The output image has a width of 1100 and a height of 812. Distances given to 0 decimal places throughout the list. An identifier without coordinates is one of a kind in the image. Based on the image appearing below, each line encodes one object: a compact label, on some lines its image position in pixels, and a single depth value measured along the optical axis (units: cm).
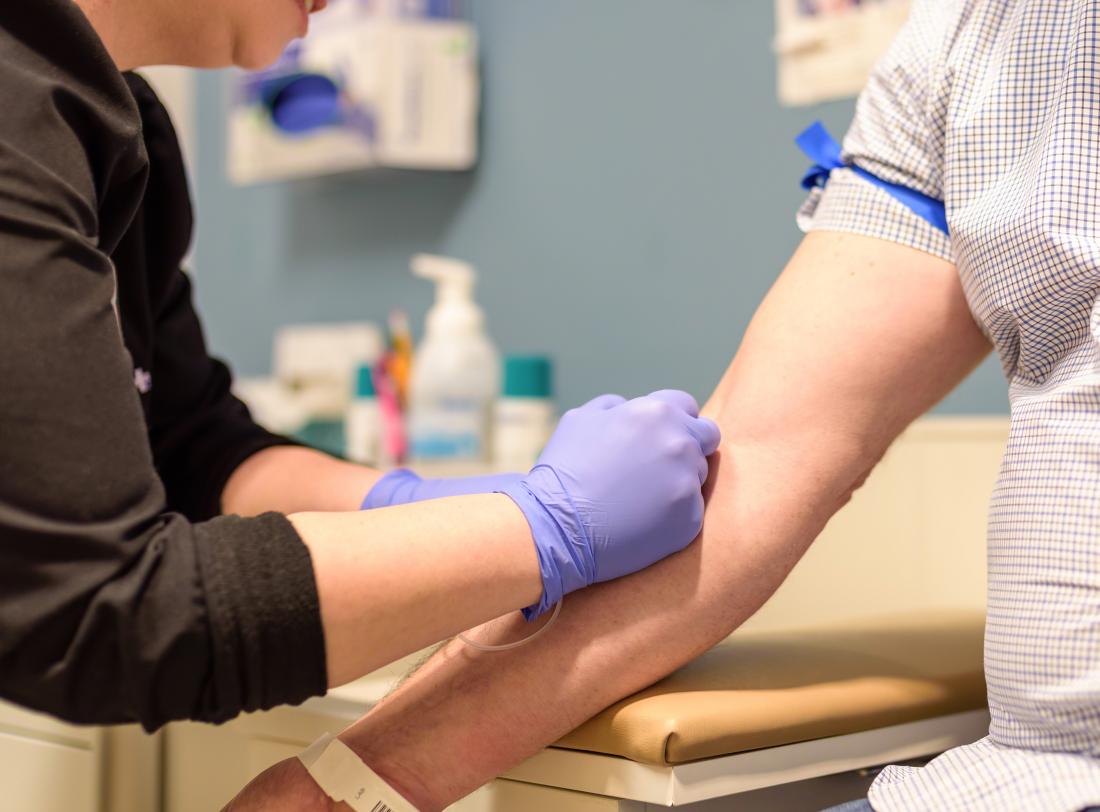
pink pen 168
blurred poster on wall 136
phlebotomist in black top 56
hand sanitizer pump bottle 162
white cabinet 97
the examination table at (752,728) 67
